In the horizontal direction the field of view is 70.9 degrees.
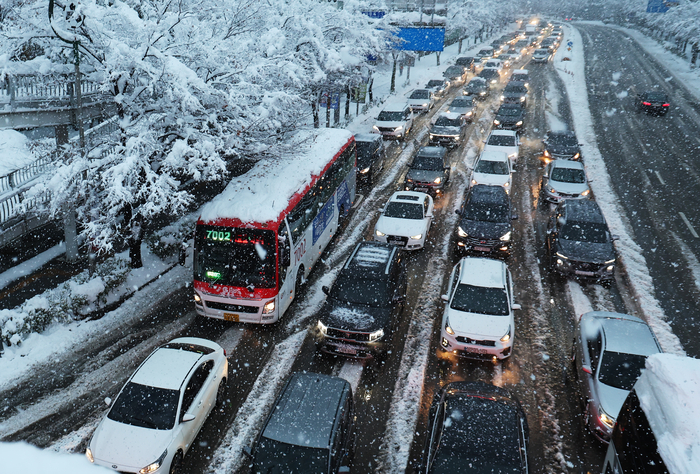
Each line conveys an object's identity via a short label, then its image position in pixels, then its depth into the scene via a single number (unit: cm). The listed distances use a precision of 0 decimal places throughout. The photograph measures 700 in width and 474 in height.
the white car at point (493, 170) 2055
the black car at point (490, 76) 4544
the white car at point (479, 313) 1121
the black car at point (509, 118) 3033
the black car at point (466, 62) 5262
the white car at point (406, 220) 1653
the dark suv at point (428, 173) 2114
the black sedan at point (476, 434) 737
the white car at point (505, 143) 2422
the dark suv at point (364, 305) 1123
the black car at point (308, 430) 743
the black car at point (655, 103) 3584
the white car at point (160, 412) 798
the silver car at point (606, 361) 901
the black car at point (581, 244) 1452
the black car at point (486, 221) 1596
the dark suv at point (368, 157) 2247
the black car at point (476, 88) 3975
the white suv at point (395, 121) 2950
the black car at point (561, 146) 2398
